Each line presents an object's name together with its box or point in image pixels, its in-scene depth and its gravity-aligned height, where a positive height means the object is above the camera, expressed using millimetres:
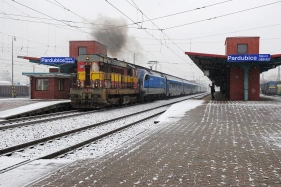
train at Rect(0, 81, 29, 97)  51781 -146
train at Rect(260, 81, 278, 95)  52822 +420
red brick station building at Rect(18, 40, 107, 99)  28000 +569
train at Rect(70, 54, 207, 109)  18578 +540
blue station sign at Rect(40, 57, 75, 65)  27791 +3027
